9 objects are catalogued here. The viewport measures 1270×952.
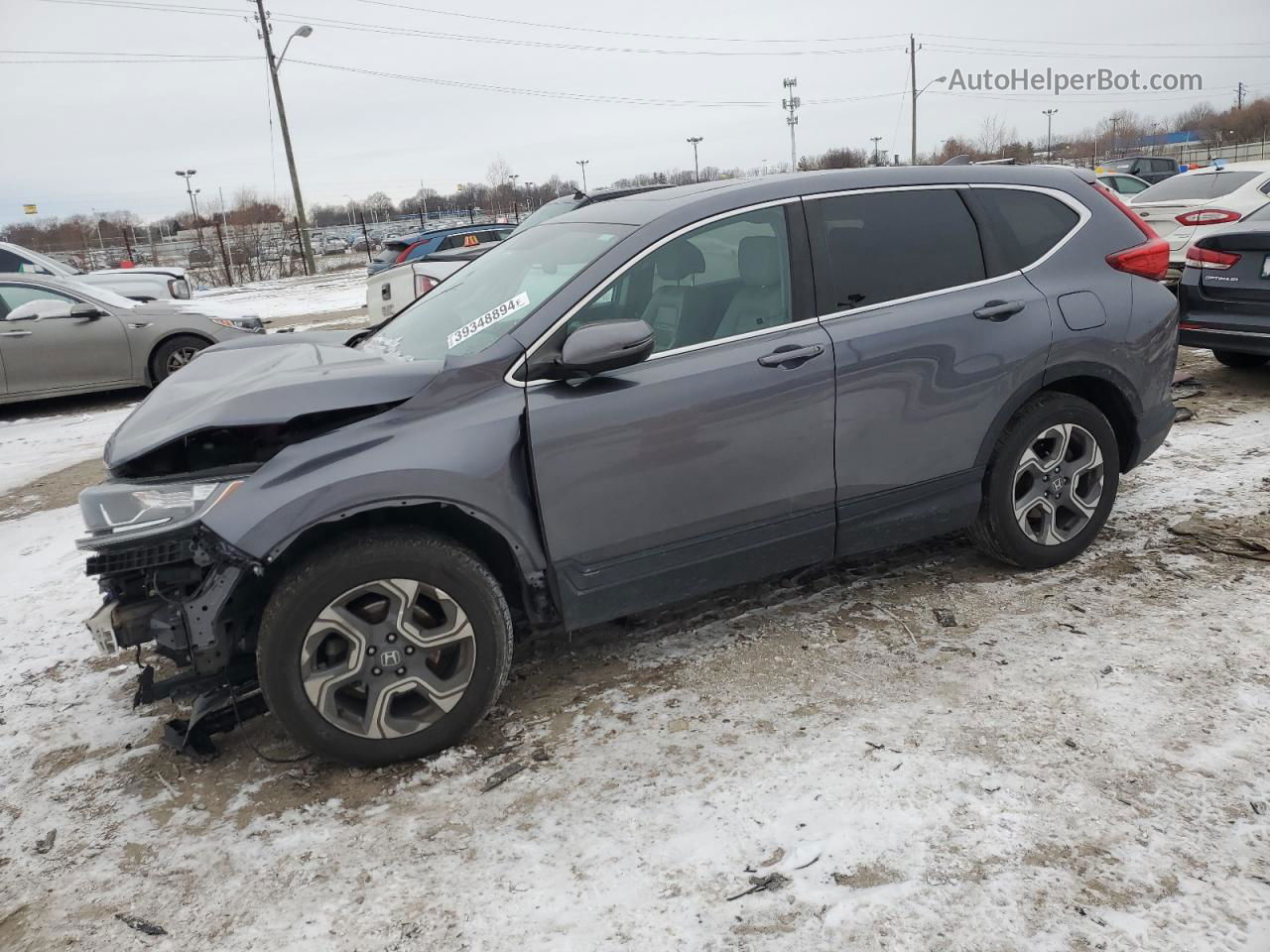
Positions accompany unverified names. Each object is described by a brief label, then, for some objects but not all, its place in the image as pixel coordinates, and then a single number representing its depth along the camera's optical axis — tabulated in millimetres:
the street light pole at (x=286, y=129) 30766
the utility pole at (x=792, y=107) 69088
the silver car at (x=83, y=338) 9406
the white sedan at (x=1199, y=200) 10961
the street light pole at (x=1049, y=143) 84438
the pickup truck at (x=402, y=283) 9648
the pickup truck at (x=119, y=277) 11831
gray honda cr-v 2848
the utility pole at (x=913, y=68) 59156
